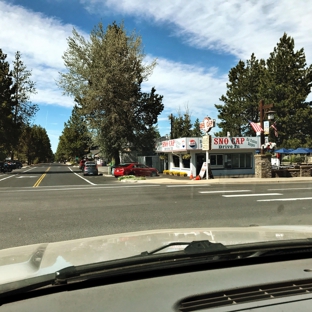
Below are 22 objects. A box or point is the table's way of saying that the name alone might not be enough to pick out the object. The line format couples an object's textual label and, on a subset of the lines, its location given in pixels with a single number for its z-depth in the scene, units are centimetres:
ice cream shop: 3192
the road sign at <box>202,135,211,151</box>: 2727
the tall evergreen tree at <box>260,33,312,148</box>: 4419
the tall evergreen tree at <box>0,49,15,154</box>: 4444
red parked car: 3362
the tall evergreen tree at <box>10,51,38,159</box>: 5097
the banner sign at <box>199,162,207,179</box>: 2770
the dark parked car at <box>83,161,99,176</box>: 3922
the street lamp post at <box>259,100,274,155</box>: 2744
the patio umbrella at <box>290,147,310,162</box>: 3742
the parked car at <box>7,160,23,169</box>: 5258
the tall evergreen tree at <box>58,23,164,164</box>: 3719
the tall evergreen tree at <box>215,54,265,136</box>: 5000
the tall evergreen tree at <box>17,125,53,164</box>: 10338
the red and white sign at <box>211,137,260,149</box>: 3200
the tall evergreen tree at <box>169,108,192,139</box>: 5004
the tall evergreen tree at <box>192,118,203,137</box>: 5000
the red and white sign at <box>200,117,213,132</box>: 2791
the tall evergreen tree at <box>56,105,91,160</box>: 8069
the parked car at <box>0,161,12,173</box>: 4851
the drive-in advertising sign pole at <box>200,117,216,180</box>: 2728
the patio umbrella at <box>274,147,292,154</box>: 3901
